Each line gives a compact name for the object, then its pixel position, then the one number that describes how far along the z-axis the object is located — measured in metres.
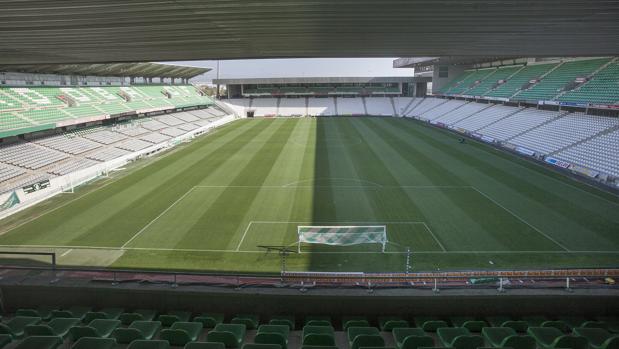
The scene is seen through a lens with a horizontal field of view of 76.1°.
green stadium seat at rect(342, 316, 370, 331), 6.99
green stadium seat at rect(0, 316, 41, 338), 6.20
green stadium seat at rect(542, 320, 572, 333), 6.76
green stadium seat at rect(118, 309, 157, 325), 7.16
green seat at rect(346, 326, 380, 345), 6.26
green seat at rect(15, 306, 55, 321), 7.20
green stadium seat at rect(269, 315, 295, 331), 7.09
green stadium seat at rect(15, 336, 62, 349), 5.40
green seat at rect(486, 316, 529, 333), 6.84
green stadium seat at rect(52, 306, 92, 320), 7.30
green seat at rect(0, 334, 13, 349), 5.63
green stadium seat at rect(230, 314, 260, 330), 7.11
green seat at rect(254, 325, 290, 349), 5.91
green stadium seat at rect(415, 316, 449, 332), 6.91
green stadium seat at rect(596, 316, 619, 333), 6.71
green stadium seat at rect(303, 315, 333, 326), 6.92
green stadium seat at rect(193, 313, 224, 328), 7.06
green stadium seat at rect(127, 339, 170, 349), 5.38
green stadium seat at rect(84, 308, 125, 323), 7.09
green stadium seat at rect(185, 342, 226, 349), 5.27
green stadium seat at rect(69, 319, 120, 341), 5.95
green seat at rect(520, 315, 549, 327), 7.20
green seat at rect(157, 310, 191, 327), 7.14
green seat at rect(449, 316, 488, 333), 6.87
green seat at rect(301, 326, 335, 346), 5.84
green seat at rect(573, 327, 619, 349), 5.94
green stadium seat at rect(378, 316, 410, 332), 6.93
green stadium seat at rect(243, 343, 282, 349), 5.33
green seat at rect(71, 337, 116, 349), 5.40
